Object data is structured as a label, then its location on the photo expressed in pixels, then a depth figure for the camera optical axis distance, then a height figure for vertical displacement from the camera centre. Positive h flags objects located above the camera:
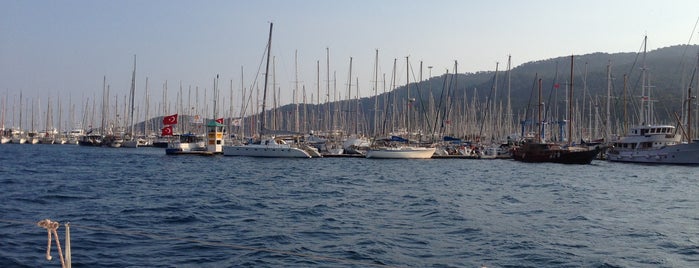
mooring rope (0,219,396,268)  8.21 -1.10
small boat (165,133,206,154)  72.88 -0.17
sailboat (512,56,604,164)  60.34 -0.56
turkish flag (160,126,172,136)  105.32 +2.08
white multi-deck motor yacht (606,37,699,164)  59.12 +0.20
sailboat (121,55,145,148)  108.25 +0.93
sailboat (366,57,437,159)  67.75 -0.66
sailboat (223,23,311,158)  65.38 -0.55
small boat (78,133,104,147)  119.03 +0.48
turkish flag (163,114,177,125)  101.88 +3.82
